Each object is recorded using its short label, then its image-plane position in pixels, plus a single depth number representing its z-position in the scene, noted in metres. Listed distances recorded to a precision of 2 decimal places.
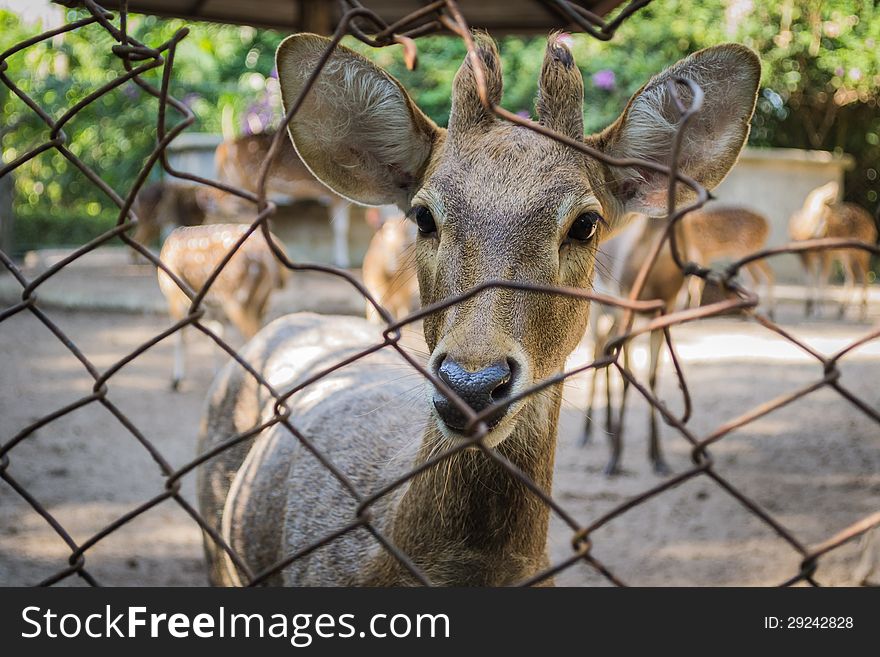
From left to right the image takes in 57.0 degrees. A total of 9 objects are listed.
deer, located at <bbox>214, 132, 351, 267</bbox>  7.93
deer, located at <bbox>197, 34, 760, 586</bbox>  1.77
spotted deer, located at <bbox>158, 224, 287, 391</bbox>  7.53
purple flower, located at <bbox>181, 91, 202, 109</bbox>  17.70
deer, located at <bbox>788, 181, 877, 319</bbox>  12.67
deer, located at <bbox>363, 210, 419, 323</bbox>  9.42
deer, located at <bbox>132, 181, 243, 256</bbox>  10.38
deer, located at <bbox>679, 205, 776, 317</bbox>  11.34
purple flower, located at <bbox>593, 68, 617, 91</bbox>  14.51
